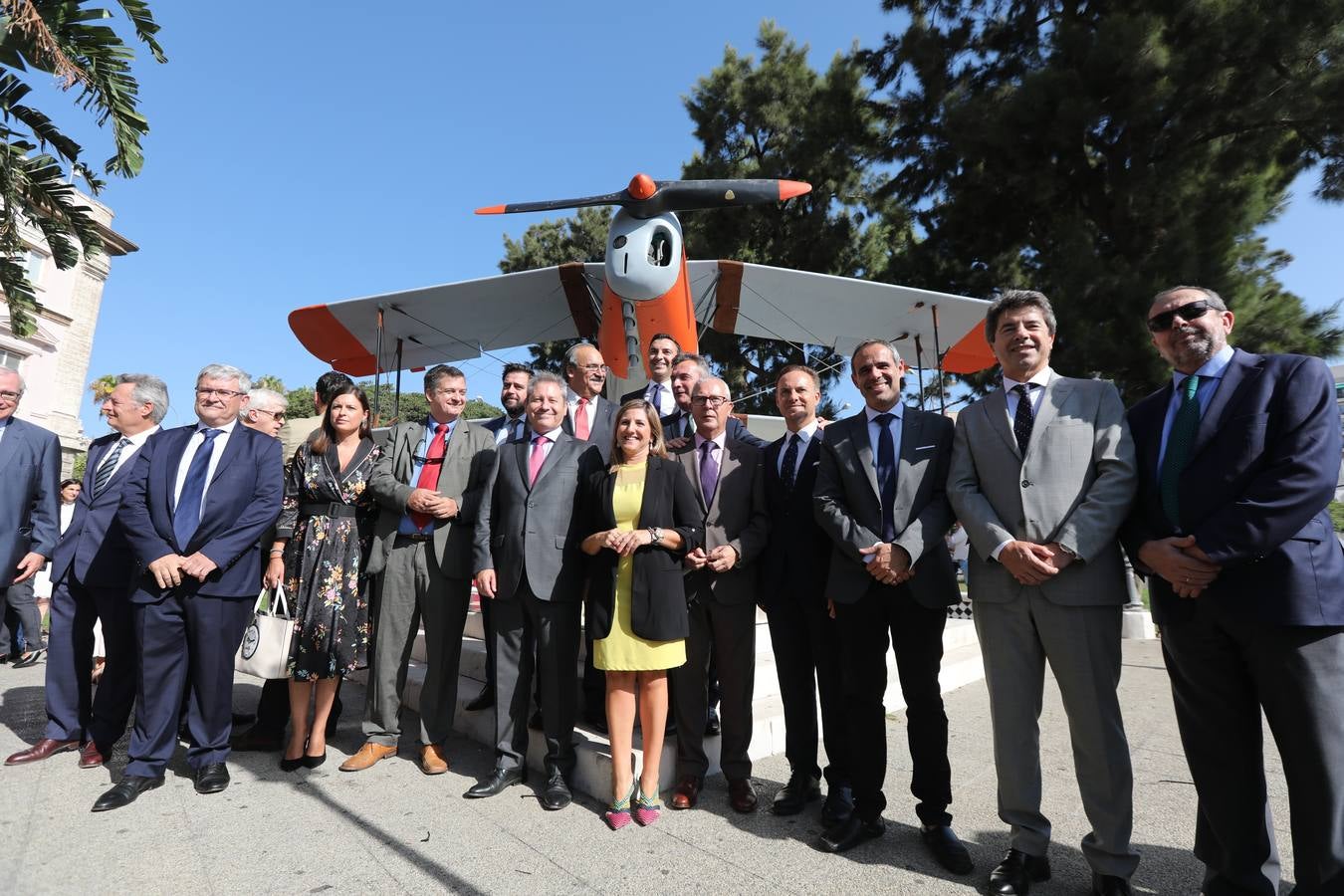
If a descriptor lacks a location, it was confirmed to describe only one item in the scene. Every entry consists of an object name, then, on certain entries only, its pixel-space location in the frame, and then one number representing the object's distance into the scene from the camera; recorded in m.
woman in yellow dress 2.47
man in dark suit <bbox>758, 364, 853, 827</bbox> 2.53
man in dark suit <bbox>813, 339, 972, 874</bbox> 2.22
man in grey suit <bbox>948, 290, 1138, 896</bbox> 1.93
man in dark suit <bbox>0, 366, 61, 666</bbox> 3.30
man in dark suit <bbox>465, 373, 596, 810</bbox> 2.70
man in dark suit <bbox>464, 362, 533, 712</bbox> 3.86
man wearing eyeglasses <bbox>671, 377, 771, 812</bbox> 2.59
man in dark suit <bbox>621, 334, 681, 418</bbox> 4.02
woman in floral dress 2.94
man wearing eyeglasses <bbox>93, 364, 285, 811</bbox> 2.74
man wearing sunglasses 1.63
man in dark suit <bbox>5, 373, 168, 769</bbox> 3.15
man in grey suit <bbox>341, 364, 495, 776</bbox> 2.98
